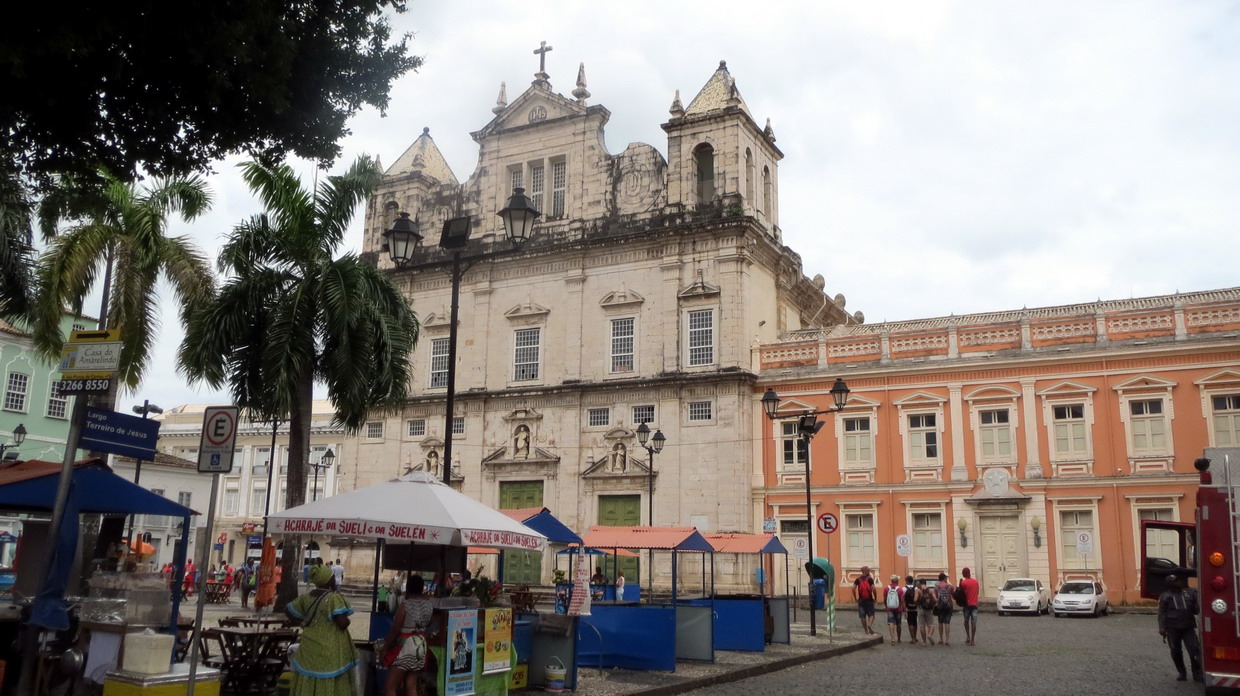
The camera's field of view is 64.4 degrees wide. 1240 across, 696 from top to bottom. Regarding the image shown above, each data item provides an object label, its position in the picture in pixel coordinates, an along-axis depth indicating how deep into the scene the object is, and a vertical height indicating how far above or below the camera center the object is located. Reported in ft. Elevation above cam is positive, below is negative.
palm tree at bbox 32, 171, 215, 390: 58.59 +16.01
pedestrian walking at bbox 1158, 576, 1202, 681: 44.70 -3.18
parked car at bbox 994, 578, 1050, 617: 90.33 -4.79
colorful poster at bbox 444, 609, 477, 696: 33.17 -3.88
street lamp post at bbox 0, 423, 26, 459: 87.45 +8.11
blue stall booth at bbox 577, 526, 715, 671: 47.09 -4.71
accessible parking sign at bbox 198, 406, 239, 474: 28.48 +2.57
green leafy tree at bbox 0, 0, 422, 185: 26.66 +13.26
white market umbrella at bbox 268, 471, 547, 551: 33.19 +0.51
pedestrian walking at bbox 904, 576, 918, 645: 68.39 -4.47
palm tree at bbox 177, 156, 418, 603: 62.59 +13.26
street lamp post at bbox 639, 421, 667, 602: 92.75 +9.46
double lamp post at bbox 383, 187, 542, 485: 44.27 +13.65
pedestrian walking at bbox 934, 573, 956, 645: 68.13 -4.22
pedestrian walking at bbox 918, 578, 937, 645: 67.82 -4.52
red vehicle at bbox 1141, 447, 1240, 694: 36.78 -0.56
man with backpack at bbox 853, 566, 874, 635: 71.67 -3.98
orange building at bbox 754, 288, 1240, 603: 92.22 +10.80
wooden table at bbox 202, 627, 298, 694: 36.35 -4.67
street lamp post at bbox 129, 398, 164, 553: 89.15 +11.02
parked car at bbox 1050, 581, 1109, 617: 86.58 -4.63
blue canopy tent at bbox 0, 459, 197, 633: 31.01 +0.92
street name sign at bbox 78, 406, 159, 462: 31.09 +3.03
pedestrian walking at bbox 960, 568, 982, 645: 66.69 -4.16
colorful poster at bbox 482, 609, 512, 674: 35.14 -3.78
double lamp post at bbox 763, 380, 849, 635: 70.90 +9.18
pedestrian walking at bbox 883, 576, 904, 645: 68.64 -4.49
